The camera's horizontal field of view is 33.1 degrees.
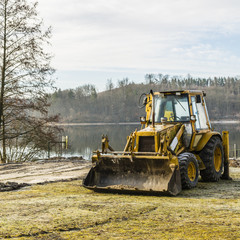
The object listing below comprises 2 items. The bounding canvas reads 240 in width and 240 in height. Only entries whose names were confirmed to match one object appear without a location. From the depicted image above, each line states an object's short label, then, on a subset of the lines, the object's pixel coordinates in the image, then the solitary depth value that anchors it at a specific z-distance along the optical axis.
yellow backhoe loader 8.88
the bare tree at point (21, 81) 19.80
